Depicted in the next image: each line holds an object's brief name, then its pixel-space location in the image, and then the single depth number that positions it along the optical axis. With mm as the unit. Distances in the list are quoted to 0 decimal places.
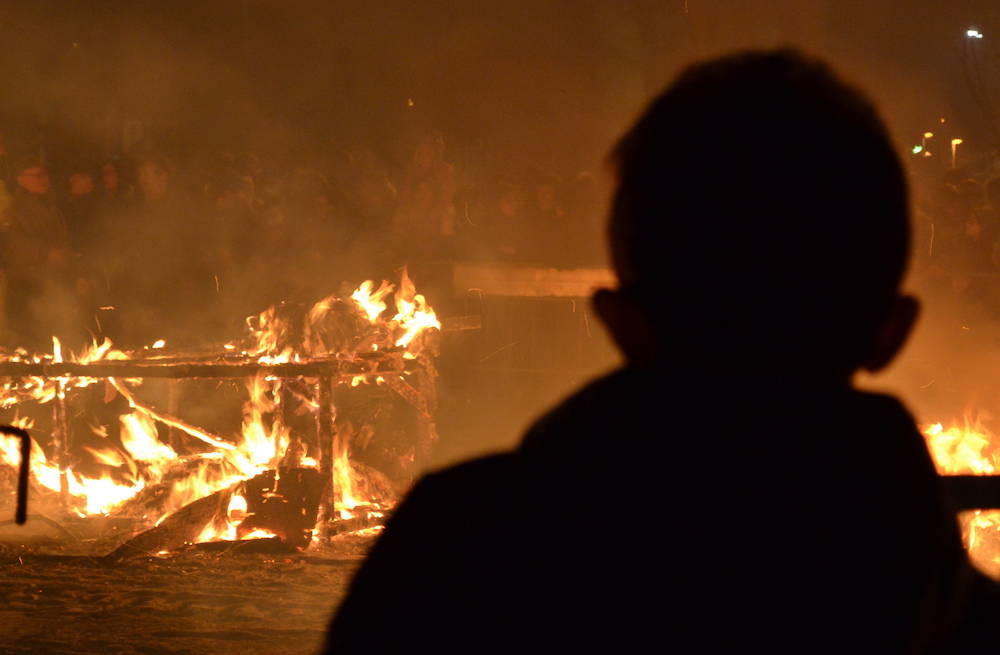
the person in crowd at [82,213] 10992
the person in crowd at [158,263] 10875
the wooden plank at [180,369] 7355
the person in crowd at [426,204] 10594
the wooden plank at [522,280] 10375
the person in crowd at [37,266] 10359
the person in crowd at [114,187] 10690
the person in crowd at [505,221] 10609
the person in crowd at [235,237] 10867
